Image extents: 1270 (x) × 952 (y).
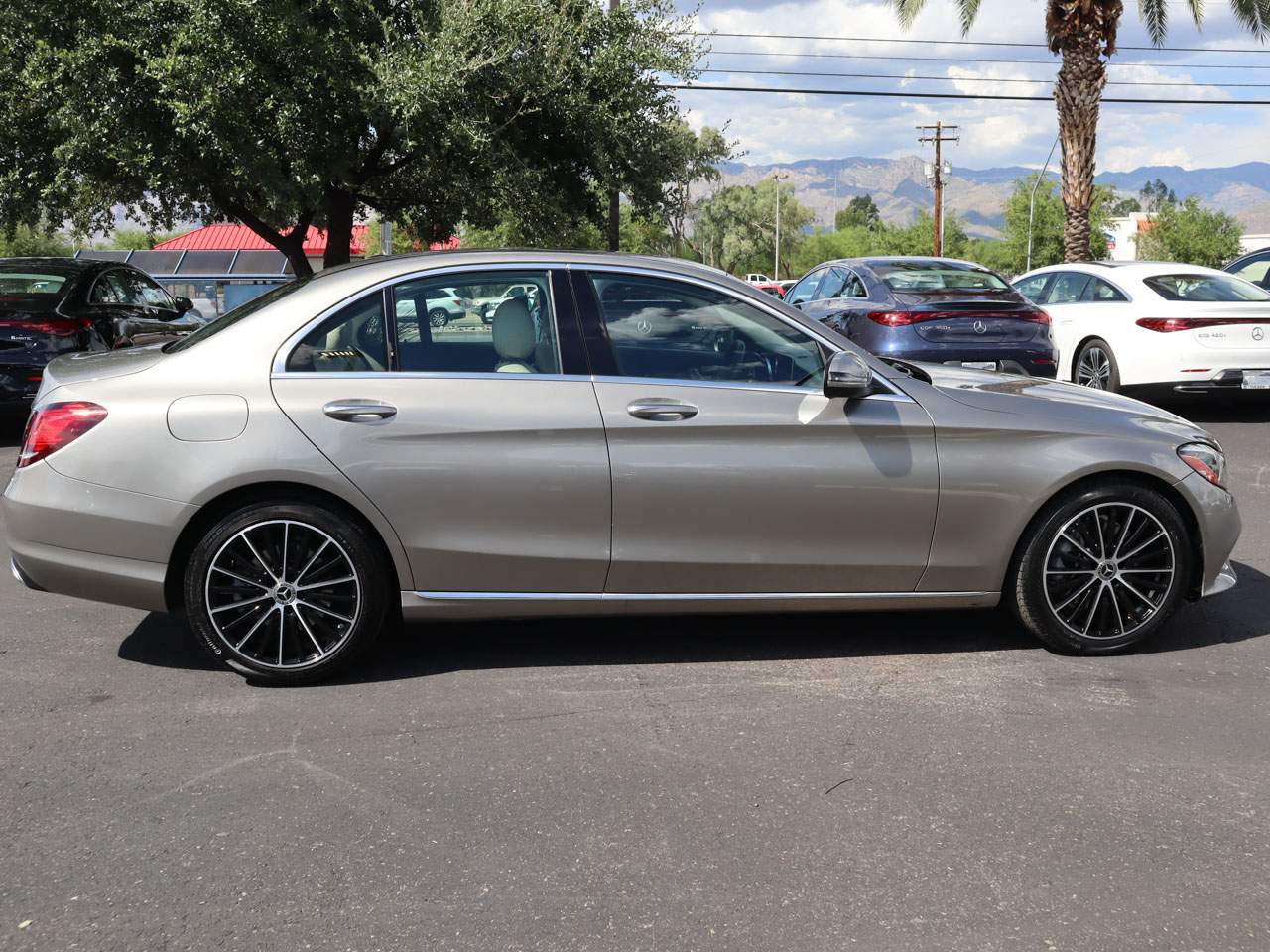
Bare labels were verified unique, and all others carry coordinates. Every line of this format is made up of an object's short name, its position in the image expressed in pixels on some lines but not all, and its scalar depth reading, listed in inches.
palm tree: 765.3
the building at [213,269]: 1720.0
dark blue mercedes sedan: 412.5
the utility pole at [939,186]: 2089.1
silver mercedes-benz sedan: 169.9
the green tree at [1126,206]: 5826.8
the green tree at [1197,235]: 2842.0
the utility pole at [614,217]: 704.8
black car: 382.9
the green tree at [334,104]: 548.7
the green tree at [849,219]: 7336.1
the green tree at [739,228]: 4170.8
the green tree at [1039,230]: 3243.1
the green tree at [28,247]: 2351.1
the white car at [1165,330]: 419.5
